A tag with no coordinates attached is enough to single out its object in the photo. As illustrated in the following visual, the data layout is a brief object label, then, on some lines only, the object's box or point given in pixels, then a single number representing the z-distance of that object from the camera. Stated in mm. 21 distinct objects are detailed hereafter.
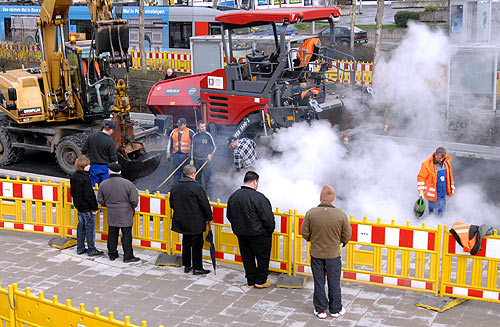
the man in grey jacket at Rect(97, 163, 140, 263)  8969
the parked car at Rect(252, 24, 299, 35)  26956
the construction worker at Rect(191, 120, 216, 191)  12273
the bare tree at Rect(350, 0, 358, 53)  27158
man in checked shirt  11766
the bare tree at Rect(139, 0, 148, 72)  23547
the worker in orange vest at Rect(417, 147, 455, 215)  10195
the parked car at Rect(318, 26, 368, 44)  30969
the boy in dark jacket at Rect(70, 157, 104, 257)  9211
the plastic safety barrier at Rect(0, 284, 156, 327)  5328
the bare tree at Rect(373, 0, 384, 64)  20334
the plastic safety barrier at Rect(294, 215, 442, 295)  7734
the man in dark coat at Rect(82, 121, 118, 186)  11055
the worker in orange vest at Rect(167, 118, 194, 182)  12273
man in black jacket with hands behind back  8023
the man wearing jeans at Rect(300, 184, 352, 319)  7355
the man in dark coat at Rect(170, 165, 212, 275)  8453
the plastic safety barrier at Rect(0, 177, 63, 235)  9883
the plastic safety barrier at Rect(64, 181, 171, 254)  9148
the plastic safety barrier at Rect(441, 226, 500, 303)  7457
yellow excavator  13359
